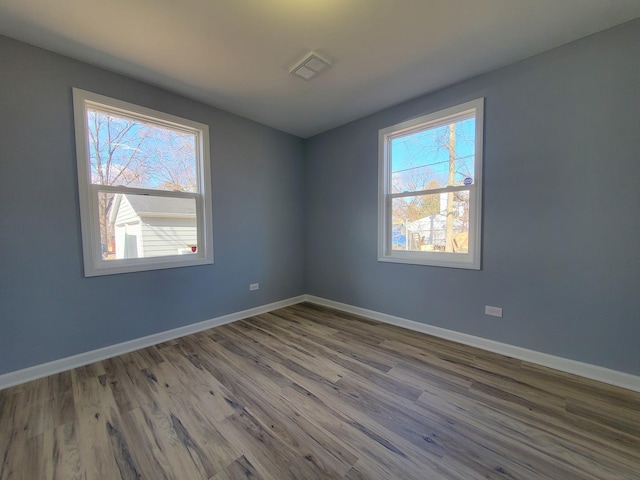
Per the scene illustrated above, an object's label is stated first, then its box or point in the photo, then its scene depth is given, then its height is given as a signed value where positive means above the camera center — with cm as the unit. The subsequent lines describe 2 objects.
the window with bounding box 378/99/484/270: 252 +44
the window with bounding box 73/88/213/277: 224 +45
